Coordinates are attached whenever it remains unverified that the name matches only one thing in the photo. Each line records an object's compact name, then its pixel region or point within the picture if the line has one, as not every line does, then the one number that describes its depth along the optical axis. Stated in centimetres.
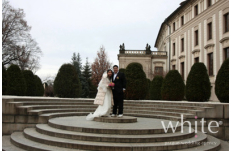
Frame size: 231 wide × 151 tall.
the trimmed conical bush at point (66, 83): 1619
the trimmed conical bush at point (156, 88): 1984
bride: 929
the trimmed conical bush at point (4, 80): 1370
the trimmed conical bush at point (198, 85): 1363
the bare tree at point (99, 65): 4206
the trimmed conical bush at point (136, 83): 1547
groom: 935
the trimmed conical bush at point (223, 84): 1082
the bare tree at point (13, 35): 3127
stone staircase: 648
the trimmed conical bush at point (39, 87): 1999
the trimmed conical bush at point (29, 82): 1822
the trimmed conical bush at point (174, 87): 1572
